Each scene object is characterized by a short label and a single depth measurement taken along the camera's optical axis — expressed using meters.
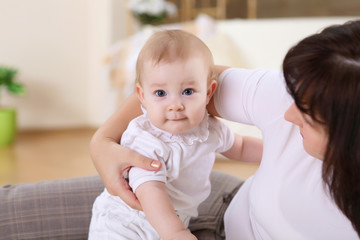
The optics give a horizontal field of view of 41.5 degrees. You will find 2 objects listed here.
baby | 1.00
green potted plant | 4.44
